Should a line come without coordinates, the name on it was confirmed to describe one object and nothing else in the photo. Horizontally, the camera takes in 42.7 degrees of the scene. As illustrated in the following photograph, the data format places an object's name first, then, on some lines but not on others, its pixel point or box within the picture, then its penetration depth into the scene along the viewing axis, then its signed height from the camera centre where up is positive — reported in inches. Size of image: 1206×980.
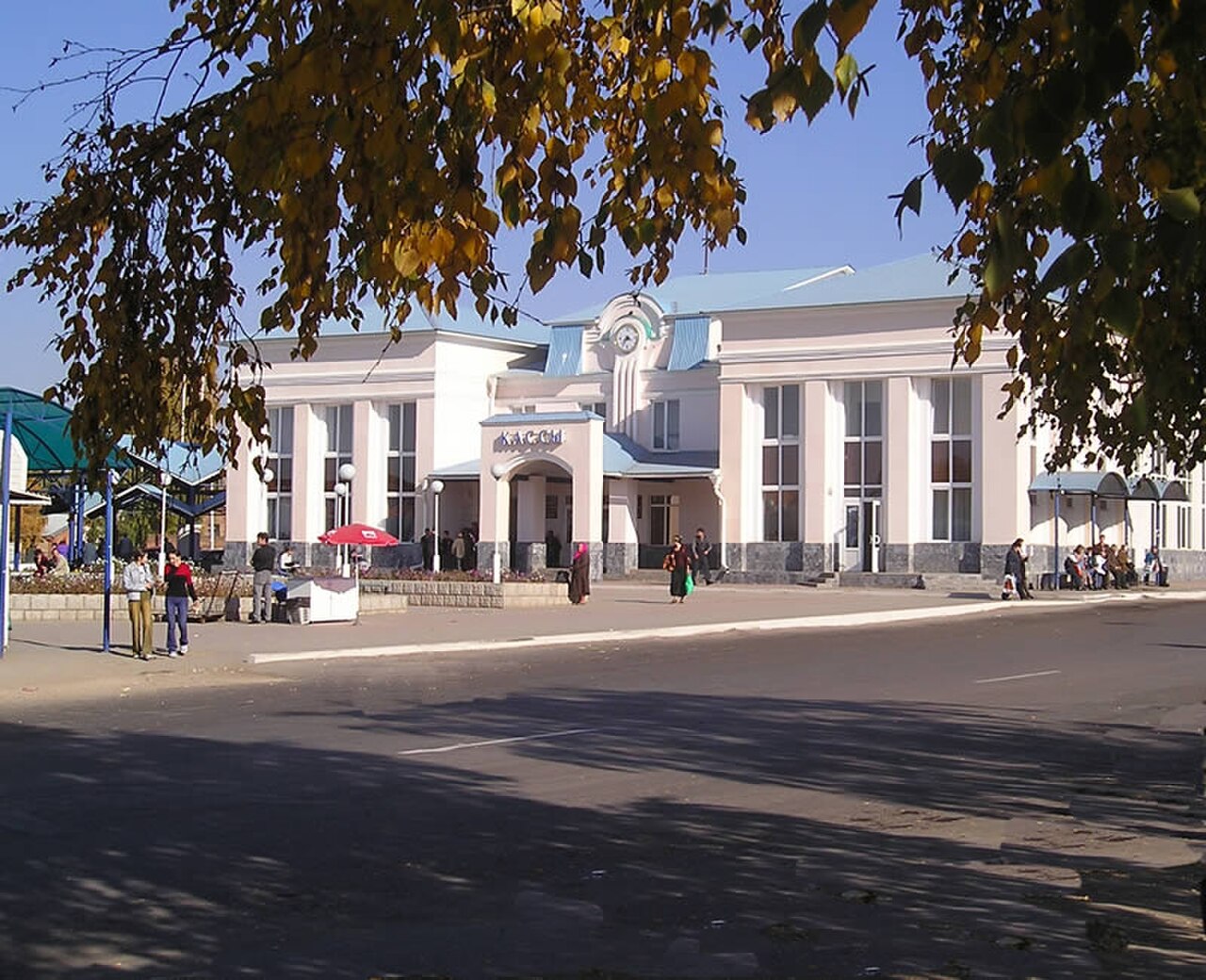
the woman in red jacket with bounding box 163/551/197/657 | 881.5 -25.8
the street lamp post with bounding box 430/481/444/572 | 2064.6 +81.7
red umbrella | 1453.0 +14.1
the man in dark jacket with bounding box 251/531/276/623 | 1139.3 -24.2
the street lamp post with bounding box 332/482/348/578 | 1582.2 +58.0
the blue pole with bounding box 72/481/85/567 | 1846.7 +13.1
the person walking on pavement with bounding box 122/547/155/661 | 863.7 -30.1
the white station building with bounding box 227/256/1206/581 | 1972.2 +145.8
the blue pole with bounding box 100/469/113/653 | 871.1 -9.7
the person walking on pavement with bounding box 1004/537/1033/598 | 1615.4 -20.7
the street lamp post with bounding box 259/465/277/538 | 2519.7 +46.6
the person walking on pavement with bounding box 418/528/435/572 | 2118.6 +5.7
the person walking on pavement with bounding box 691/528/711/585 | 1956.2 -9.7
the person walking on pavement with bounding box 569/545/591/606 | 1453.0 -26.0
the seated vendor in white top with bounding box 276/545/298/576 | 1472.7 -15.6
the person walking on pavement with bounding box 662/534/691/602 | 1541.6 -21.8
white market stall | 1173.1 -37.6
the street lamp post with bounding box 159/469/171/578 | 1242.5 +0.1
